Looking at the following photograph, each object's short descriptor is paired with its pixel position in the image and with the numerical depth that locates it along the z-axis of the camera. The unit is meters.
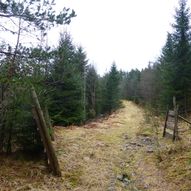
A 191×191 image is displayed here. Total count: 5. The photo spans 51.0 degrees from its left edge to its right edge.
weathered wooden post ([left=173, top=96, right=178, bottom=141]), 9.26
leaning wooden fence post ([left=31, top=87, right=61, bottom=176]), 6.36
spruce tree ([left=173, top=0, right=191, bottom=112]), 16.05
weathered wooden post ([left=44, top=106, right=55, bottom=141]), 8.17
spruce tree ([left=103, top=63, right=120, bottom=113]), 31.83
